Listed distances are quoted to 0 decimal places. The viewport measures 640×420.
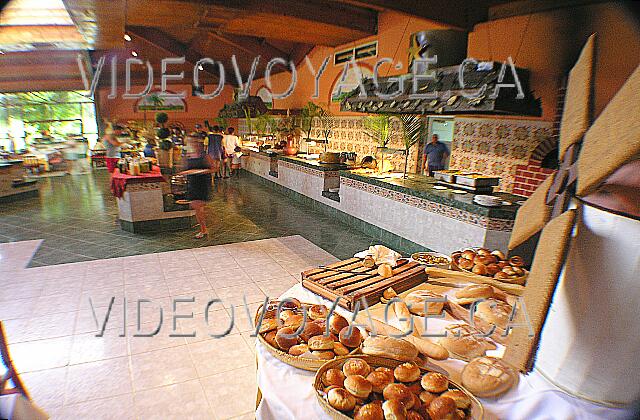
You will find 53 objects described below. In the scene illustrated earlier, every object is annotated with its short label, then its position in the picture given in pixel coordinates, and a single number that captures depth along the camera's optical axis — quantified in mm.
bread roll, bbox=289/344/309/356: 1470
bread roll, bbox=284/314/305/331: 1612
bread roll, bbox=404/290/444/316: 1777
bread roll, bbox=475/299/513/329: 1642
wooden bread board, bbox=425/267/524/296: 1938
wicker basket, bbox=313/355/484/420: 1155
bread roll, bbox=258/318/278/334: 1635
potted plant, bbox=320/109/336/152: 10383
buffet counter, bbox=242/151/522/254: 4508
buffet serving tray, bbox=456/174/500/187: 4879
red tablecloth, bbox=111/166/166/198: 6426
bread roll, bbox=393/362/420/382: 1286
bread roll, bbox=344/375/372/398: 1219
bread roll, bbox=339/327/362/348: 1508
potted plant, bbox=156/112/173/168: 7418
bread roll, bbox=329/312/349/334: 1603
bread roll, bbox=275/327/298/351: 1516
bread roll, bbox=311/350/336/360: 1431
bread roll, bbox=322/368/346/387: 1285
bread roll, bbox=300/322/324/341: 1570
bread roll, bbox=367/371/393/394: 1251
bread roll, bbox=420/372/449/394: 1237
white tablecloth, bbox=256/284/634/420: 1130
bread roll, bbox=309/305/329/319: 1715
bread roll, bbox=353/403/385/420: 1128
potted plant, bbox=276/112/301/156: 11873
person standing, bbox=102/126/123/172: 7572
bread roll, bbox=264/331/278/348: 1544
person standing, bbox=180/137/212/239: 6098
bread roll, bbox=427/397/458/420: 1127
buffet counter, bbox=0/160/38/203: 9023
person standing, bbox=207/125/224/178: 11203
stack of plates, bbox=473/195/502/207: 4383
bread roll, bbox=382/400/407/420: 1112
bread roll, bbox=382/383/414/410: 1175
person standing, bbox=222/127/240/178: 12235
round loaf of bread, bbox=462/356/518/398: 1251
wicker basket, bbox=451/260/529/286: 1999
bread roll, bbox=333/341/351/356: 1474
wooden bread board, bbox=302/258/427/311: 1839
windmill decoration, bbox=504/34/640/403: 751
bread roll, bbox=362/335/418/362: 1415
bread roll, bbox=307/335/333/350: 1479
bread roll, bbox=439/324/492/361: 1488
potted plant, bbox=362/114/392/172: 6711
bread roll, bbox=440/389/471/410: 1179
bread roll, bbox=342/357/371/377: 1300
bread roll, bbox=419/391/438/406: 1210
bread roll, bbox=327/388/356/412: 1175
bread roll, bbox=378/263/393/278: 2041
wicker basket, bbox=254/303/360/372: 1406
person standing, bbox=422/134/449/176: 7383
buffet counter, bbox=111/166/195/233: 6512
